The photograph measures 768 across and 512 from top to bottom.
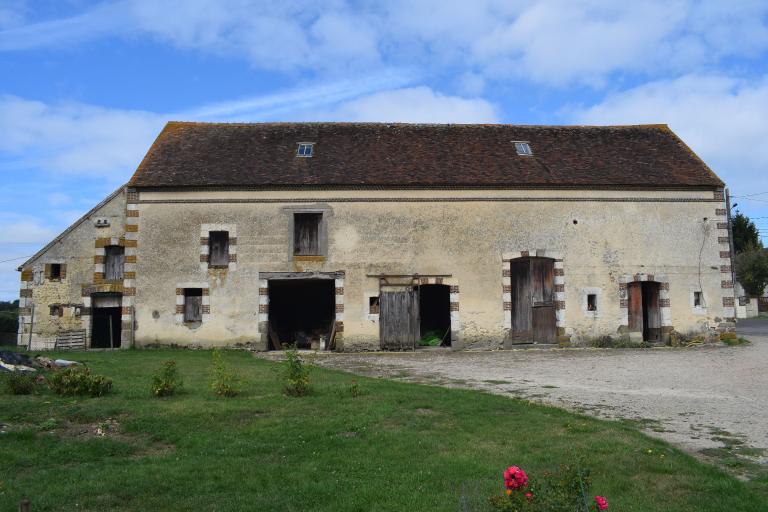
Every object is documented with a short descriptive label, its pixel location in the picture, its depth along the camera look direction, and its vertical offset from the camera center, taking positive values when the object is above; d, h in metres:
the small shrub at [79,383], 8.62 -1.07
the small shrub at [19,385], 8.52 -1.07
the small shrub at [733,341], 18.91 -1.12
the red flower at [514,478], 3.67 -1.05
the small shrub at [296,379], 9.09 -1.08
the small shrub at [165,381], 8.77 -1.06
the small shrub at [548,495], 3.68 -1.21
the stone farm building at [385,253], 18.77 +1.80
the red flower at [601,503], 3.47 -1.14
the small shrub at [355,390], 9.10 -1.26
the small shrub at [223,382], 8.97 -1.12
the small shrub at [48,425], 6.88 -1.34
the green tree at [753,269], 42.44 +2.69
